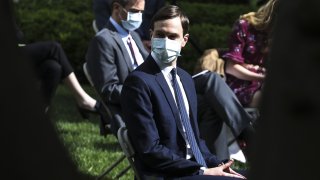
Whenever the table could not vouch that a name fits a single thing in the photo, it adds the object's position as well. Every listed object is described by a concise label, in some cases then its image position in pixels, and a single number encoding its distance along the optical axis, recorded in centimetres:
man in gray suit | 1020
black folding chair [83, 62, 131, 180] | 1031
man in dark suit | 744
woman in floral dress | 1161
